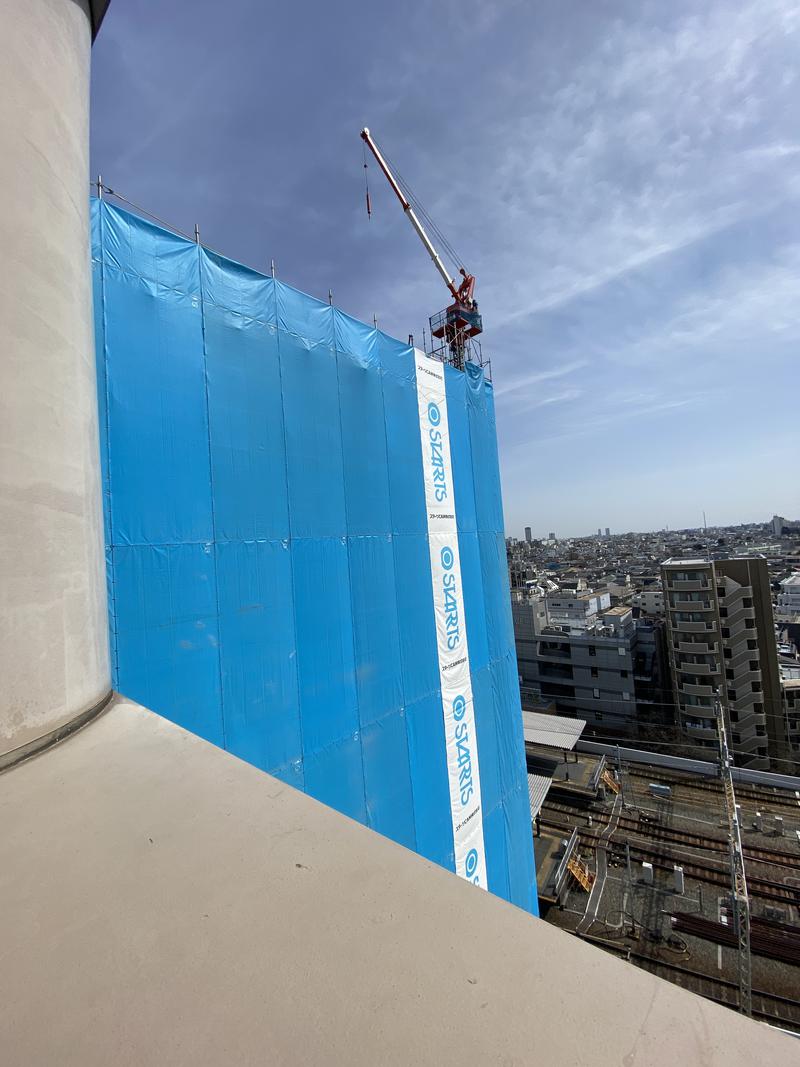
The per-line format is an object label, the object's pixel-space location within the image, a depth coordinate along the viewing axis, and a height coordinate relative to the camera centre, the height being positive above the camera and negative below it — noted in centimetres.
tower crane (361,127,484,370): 1385 +1076
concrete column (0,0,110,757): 253 +103
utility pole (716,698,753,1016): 1216 -1091
